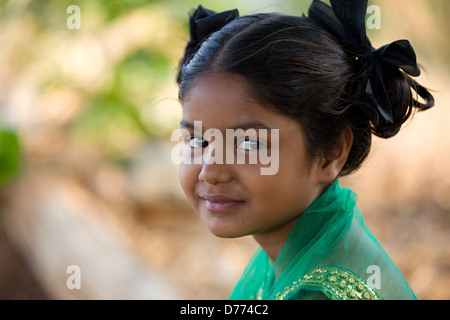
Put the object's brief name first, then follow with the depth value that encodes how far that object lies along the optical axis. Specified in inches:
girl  44.7
